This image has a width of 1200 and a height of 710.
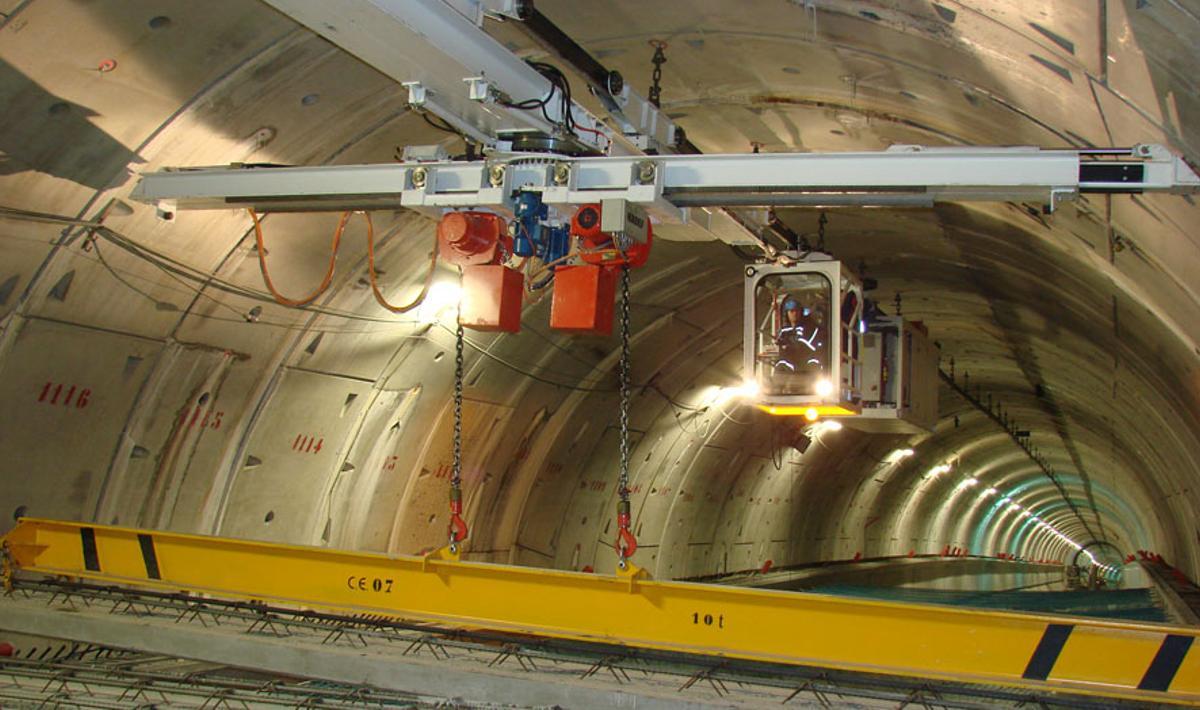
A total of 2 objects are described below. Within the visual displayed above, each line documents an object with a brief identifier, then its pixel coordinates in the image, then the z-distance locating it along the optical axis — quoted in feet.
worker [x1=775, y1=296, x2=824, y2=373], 30.86
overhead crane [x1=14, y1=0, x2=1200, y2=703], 16.22
